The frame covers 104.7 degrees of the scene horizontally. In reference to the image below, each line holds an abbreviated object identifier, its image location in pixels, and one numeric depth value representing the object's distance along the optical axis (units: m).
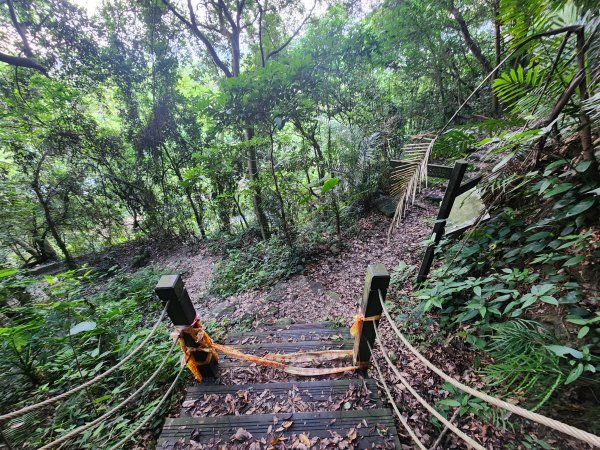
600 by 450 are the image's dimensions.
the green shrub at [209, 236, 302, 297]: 5.31
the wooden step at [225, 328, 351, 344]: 3.01
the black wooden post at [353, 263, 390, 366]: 1.86
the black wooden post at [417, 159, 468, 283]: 2.39
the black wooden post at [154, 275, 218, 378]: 1.94
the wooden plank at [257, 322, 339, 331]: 3.26
